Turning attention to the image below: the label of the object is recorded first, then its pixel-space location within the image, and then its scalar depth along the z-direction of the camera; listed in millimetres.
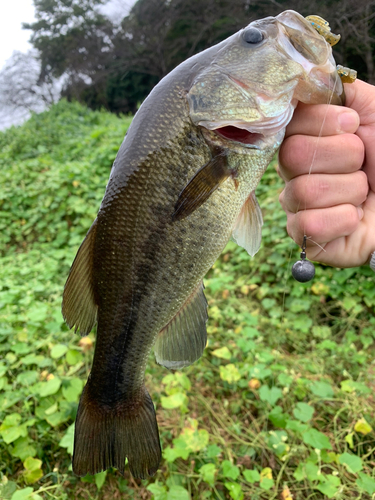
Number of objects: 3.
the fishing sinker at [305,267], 202
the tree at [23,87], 13697
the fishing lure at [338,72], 180
